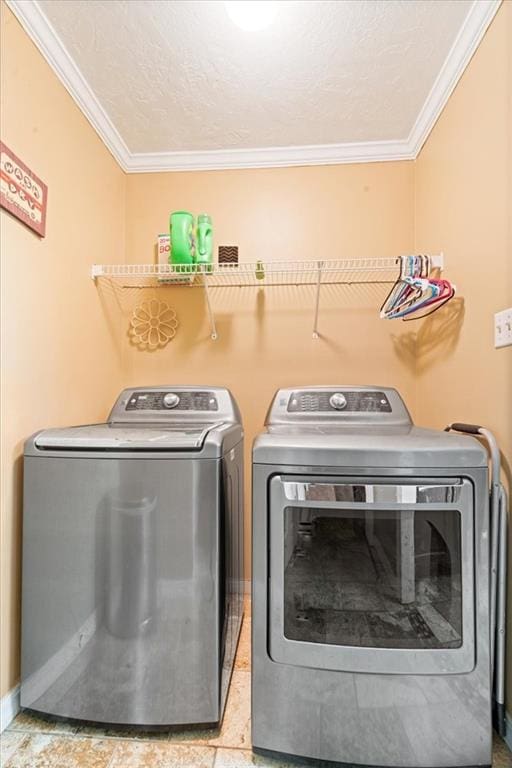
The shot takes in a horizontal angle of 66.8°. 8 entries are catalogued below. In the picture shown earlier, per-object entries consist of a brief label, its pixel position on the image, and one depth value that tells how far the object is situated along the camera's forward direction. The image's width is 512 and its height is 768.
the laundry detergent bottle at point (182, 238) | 1.96
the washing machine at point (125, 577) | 1.23
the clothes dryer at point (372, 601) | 1.12
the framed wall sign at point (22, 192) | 1.32
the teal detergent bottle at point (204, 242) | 1.97
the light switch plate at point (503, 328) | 1.25
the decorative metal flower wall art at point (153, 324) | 2.29
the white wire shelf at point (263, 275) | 2.08
